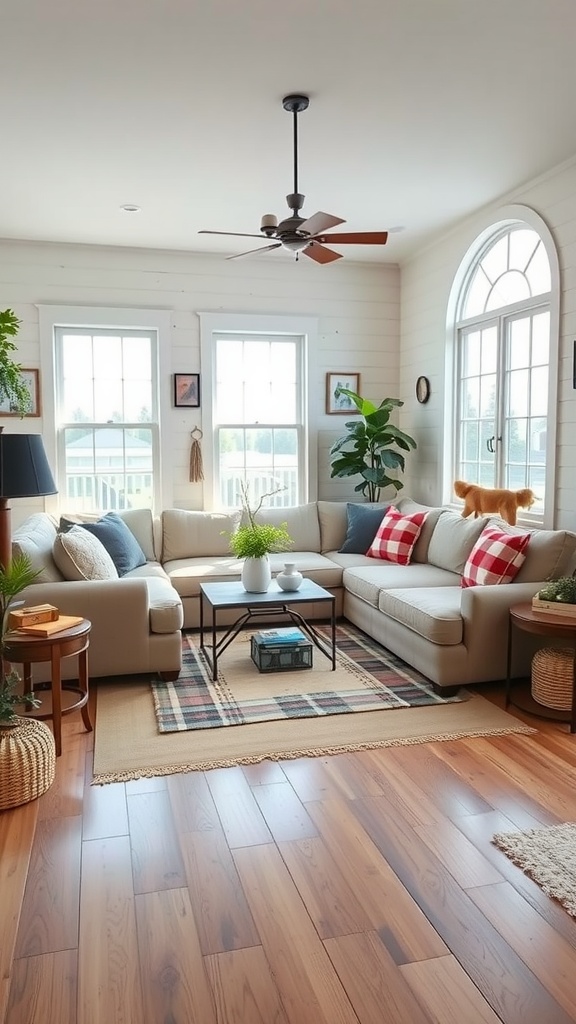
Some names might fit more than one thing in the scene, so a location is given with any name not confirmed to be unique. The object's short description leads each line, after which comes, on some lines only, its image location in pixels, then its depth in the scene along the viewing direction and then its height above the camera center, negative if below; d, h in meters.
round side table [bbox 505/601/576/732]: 3.48 -0.85
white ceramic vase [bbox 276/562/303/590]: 4.40 -0.76
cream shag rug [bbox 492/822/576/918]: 2.25 -1.32
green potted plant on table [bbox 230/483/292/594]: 4.39 -0.61
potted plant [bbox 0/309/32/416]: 3.56 +0.40
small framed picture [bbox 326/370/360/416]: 6.45 +0.50
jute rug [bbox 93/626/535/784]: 3.16 -1.31
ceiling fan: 3.43 +1.03
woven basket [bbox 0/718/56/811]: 2.76 -1.18
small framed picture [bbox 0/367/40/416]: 5.74 +0.44
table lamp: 3.22 -0.08
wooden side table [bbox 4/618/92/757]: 3.19 -0.87
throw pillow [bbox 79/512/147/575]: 5.02 -0.63
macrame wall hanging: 6.18 -0.06
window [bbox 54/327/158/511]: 5.96 +0.27
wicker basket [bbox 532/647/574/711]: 3.61 -1.11
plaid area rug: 3.67 -1.29
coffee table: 4.20 -0.85
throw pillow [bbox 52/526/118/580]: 4.11 -0.60
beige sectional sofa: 3.92 -0.87
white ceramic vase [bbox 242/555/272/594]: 4.41 -0.74
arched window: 4.63 +0.58
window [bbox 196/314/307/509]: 6.28 +0.32
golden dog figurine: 4.72 -0.33
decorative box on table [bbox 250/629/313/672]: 4.30 -1.17
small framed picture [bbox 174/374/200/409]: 6.10 +0.49
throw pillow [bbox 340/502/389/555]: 5.84 -0.62
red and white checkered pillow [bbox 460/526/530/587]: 4.20 -0.63
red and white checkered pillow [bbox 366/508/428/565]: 5.40 -0.65
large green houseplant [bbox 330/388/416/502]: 5.96 +0.04
